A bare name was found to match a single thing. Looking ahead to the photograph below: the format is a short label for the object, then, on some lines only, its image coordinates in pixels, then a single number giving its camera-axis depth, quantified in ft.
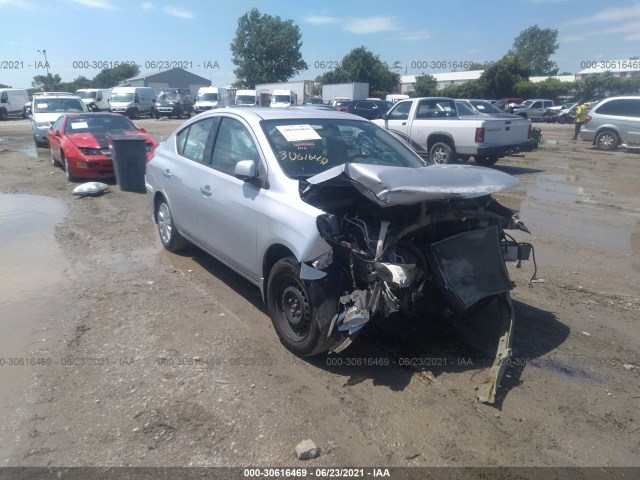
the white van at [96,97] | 131.68
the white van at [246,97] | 125.90
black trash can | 34.12
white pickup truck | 41.93
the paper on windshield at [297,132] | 15.08
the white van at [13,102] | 122.93
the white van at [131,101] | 120.06
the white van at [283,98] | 116.47
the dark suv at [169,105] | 127.34
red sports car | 36.68
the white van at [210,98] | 128.47
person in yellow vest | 73.15
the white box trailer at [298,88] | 136.56
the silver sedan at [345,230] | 11.69
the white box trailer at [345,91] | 129.70
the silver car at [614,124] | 58.29
